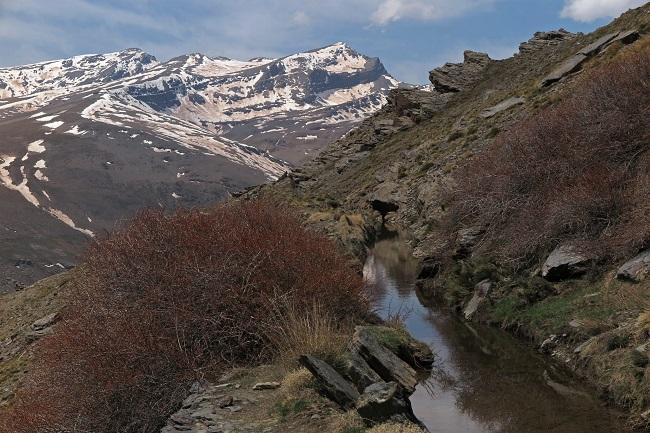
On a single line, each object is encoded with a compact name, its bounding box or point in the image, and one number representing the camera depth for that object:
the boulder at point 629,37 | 42.38
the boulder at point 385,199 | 49.58
